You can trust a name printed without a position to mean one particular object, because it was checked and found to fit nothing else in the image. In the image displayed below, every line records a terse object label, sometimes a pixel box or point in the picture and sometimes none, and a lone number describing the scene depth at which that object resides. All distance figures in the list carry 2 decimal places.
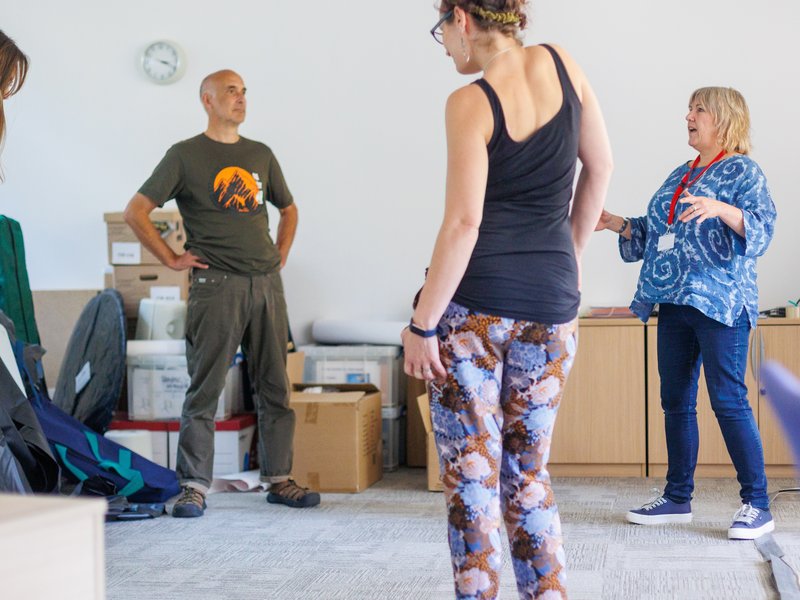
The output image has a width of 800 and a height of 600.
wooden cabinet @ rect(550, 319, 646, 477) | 4.25
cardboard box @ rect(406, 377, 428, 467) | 4.62
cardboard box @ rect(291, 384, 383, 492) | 4.01
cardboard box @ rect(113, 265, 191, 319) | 4.61
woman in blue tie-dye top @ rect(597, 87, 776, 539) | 3.06
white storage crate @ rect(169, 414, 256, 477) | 4.29
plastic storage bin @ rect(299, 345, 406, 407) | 4.61
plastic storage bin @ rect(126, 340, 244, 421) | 4.37
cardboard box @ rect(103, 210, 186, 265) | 4.59
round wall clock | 5.09
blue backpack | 3.49
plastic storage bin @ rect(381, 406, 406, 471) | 4.57
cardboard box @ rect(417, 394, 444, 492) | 3.96
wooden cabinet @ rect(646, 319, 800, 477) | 4.14
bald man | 3.66
